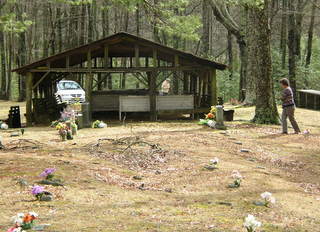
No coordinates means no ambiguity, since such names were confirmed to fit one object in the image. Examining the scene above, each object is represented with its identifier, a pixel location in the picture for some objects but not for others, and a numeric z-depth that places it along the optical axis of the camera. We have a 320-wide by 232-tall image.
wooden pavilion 20.89
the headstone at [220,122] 16.38
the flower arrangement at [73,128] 14.65
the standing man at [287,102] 14.67
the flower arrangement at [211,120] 16.91
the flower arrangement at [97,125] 17.94
